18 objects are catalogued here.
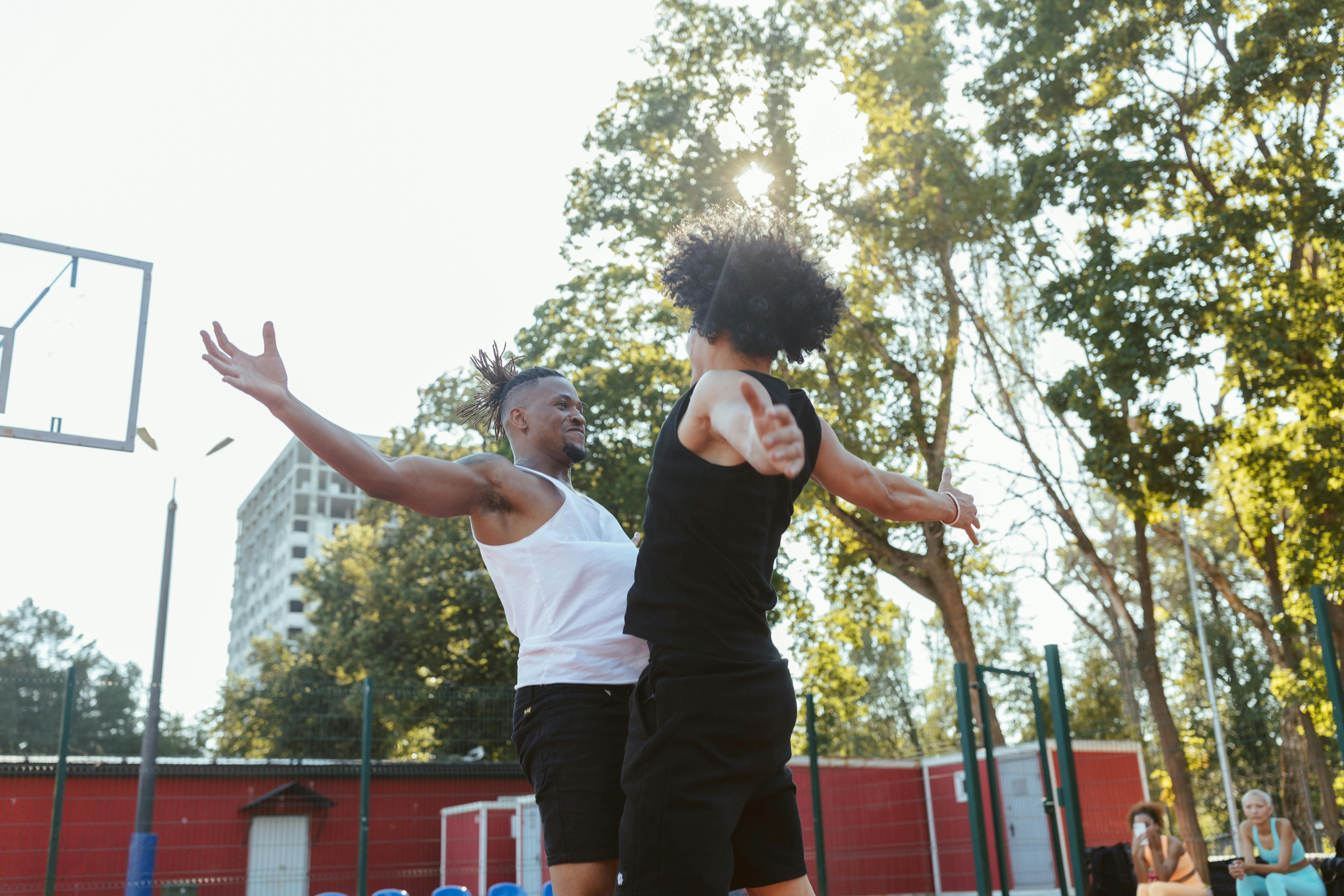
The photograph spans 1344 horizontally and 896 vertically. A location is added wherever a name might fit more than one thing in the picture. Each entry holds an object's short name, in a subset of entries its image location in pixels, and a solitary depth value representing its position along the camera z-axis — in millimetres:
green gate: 8867
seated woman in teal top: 8227
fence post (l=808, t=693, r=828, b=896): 9359
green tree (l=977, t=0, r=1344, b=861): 12750
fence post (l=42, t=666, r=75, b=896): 7949
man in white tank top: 2361
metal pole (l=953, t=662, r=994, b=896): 9078
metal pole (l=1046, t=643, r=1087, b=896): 8781
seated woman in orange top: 8594
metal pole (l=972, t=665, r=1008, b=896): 9117
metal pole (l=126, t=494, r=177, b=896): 9984
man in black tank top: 1979
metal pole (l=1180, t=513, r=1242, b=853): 17562
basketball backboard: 8242
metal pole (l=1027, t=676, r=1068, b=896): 9508
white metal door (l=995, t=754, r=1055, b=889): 15070
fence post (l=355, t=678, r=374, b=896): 8727
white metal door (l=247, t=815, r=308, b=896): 11344
